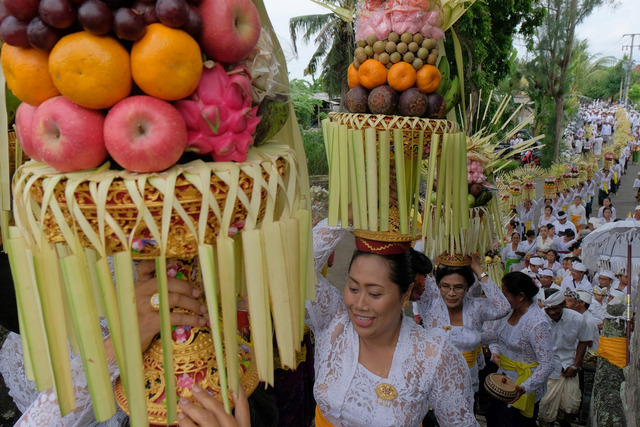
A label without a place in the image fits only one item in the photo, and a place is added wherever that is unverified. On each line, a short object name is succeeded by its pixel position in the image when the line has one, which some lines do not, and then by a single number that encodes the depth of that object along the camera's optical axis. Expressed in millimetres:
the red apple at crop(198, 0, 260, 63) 916
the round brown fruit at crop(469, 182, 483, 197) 3601
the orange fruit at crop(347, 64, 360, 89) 2092
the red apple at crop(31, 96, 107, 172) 857
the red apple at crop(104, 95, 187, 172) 851
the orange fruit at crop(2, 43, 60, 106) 877
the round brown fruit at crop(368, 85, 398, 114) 1918
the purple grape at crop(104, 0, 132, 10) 842
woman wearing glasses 3328
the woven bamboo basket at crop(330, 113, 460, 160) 1907
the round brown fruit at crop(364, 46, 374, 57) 2037
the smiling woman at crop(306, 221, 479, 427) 1848
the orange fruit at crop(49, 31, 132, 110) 827
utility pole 37138
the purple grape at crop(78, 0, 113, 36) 816
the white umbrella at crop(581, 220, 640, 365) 3818
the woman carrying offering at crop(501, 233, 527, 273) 6992
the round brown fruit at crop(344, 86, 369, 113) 2008
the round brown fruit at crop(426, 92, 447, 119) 1958
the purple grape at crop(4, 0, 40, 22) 835
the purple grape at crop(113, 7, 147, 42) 830
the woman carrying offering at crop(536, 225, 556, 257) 7016
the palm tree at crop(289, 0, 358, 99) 15141
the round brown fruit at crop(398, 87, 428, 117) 1903
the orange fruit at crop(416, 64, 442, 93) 1925
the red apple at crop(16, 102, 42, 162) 936
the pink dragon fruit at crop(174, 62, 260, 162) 919
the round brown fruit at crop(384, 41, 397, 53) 1961
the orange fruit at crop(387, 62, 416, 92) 1921
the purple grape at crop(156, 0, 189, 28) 841
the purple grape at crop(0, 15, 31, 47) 852
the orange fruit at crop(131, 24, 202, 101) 844
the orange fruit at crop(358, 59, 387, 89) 1969
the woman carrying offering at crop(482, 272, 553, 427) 3205
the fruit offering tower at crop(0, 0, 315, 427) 850
